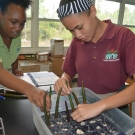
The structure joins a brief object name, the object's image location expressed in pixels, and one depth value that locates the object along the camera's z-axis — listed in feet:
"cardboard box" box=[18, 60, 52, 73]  9.53
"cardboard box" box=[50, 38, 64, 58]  10.52
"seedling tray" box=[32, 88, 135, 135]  2.17
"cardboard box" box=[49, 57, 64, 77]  10.42
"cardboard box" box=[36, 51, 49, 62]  10.34
